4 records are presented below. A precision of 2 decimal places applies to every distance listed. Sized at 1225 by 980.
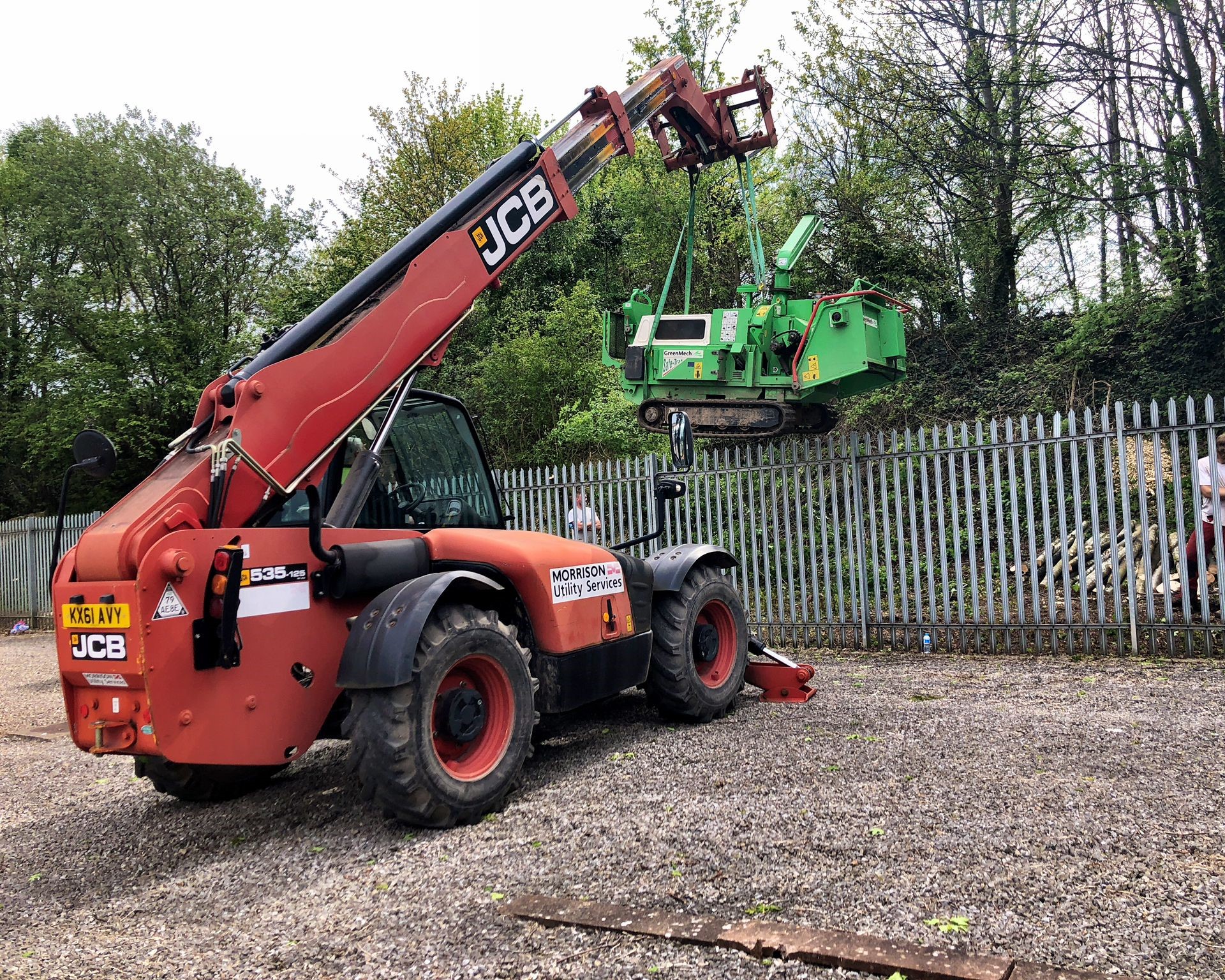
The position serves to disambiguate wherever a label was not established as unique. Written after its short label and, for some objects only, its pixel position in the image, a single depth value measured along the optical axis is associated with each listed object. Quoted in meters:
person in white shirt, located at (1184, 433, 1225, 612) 7.38
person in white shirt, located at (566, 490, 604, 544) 10.83
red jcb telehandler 3.60
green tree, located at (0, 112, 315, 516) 24.16
